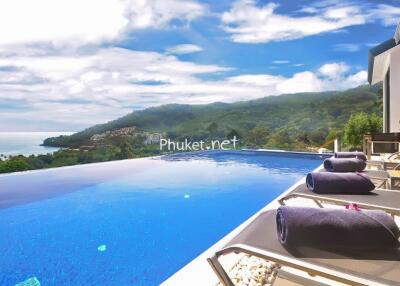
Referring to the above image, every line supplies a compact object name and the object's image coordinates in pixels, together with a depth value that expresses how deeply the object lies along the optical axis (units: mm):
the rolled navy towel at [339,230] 1729
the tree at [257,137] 18453
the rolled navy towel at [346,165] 4414
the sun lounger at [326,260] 1472
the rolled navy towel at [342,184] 3096
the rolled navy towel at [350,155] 5578
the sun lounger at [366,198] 2593
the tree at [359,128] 13125
